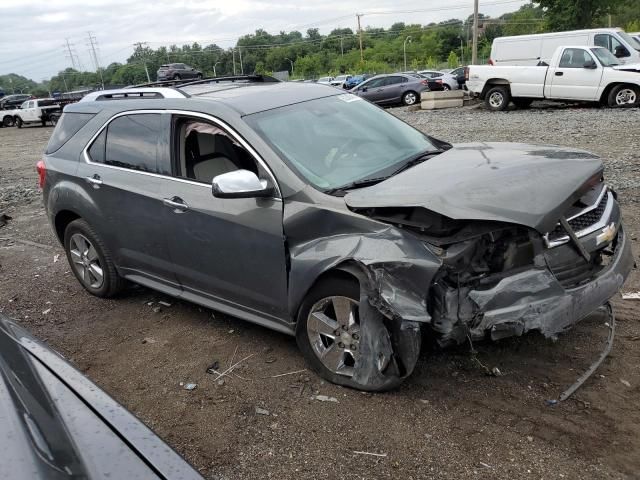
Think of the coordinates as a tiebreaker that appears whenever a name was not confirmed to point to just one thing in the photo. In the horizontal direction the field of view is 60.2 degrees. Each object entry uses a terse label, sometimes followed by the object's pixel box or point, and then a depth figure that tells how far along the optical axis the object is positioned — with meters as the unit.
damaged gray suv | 2.88
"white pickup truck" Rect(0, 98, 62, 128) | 29.80
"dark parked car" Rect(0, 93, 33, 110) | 35.69
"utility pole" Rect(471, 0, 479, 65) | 31.98
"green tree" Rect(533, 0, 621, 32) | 30.80
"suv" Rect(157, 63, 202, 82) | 33.35
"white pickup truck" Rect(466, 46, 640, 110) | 14.80
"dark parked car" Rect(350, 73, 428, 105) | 22.97
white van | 16.80
